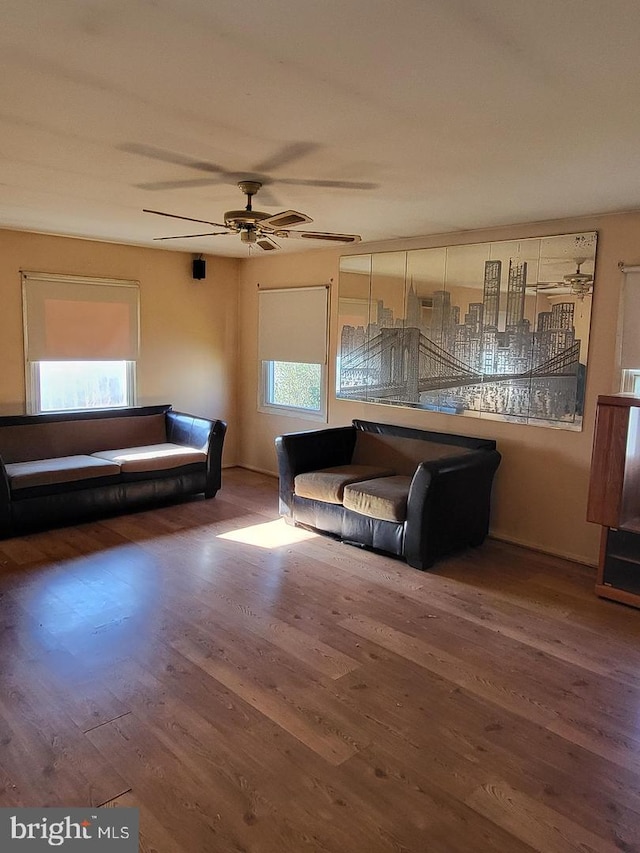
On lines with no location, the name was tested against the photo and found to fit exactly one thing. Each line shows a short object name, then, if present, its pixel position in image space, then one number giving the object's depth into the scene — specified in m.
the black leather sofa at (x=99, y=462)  4.63
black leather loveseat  4.13
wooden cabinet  3.61
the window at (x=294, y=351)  6.10
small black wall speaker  6.45
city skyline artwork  4.29
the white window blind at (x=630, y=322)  3.94
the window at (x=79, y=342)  5.46
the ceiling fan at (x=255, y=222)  3.21
